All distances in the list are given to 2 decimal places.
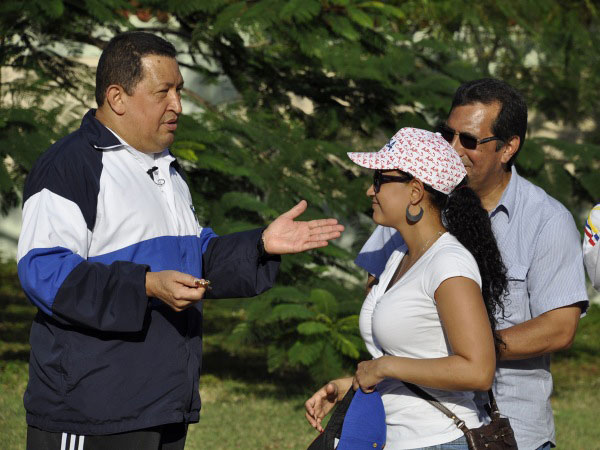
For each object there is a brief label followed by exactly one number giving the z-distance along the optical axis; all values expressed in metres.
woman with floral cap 5.09
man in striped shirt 5.92
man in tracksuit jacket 5.23
